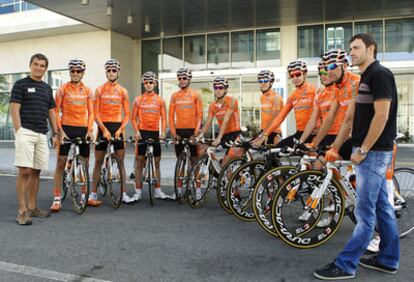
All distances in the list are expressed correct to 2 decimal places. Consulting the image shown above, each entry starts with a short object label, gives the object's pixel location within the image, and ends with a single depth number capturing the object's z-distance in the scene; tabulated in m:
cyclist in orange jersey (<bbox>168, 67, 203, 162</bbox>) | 6.72
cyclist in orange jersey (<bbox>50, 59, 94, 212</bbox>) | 6.11
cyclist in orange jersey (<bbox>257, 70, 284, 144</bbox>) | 6.24
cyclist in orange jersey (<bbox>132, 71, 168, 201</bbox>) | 6.72
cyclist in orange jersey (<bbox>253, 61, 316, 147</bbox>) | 5.55
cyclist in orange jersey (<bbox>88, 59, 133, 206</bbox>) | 6.41
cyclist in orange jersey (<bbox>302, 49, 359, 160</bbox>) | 4.48
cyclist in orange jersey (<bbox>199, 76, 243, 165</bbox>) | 6.30
